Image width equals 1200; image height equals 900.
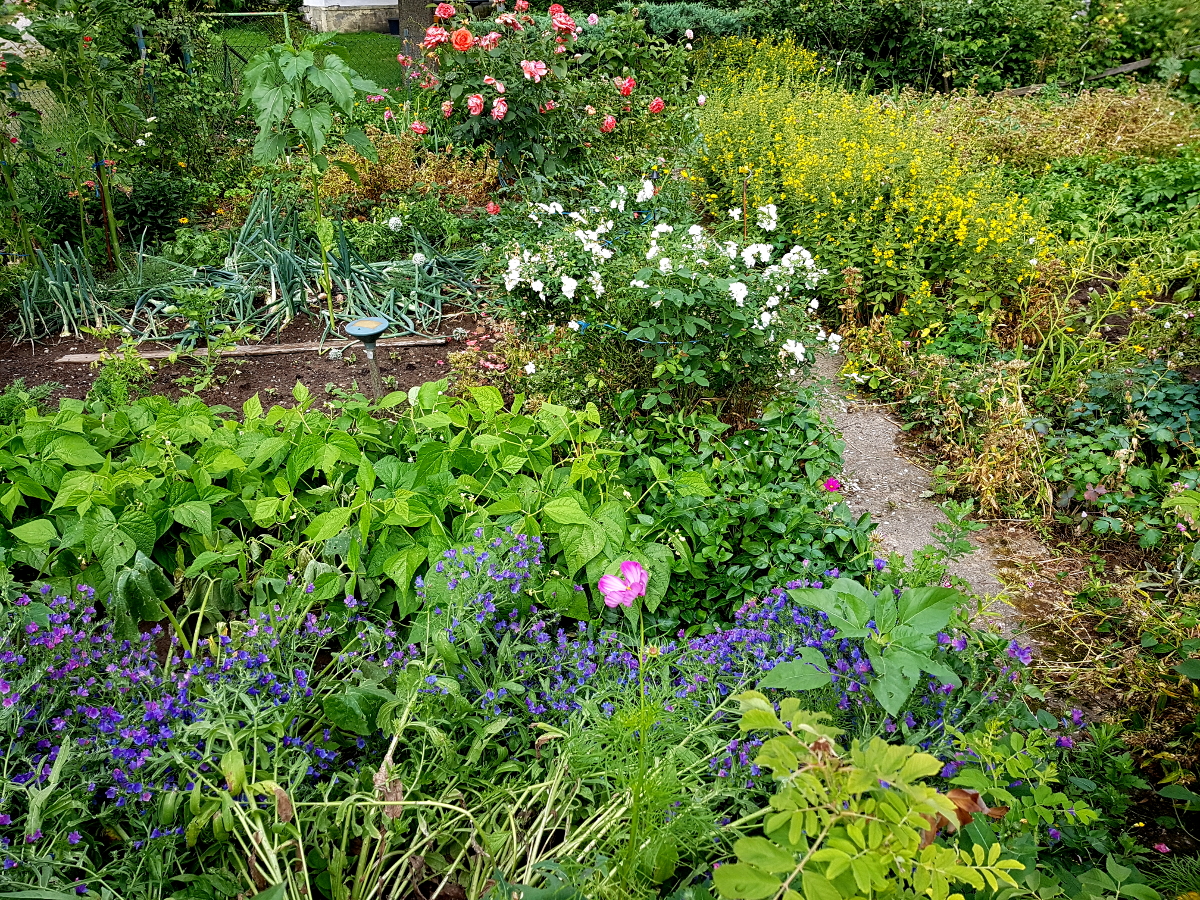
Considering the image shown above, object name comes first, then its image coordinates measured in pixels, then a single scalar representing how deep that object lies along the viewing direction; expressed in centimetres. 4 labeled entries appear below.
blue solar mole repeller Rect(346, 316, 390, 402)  261
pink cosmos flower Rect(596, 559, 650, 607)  132
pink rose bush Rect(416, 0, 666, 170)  525
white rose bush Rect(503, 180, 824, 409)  280
